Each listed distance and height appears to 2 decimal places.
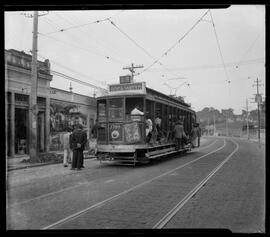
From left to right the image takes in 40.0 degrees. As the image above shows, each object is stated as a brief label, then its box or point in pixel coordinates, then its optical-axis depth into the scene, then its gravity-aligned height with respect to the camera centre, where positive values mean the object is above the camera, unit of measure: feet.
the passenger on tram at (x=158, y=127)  51.48 +0.20
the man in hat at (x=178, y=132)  62.95 -0.65
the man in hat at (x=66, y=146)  50.69 -2.41
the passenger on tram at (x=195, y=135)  83.30 -1.58
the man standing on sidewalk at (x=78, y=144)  45.60 -1.87
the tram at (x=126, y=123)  47.03 +0.70
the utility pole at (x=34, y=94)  55.52 +5.34
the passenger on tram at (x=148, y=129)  47.57 -0.06
